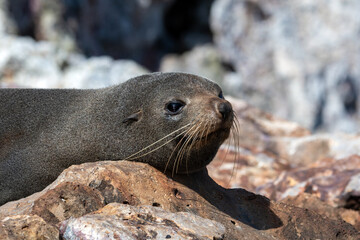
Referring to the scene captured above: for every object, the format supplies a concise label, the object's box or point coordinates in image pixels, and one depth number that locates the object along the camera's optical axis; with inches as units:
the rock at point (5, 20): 1198.0
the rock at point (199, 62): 1697.8
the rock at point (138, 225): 320.5
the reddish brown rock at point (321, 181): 626.8
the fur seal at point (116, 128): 456.9
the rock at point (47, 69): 1045.8
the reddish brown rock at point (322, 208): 566.3
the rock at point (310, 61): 1445.6
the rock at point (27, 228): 316.2
